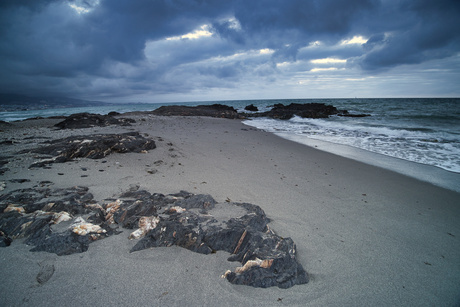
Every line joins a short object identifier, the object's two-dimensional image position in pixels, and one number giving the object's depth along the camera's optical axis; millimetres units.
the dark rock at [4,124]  13962
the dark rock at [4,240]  2200
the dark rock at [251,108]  41506
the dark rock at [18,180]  3930
